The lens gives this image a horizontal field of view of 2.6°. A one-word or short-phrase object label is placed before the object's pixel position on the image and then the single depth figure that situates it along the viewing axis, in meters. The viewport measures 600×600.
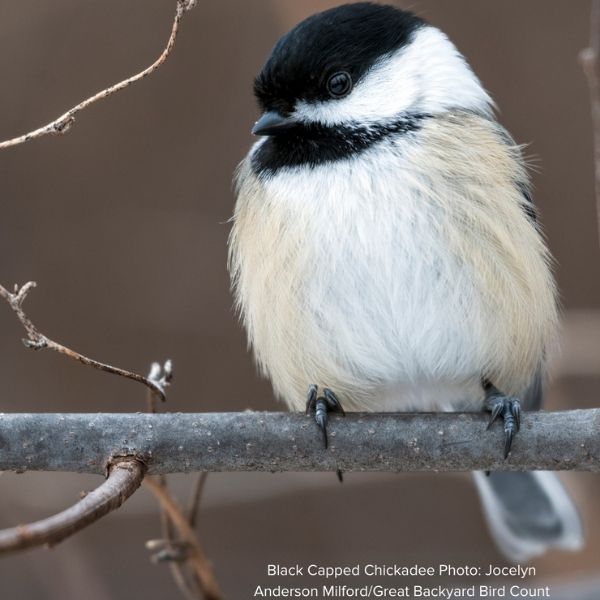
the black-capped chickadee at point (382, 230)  2.16
